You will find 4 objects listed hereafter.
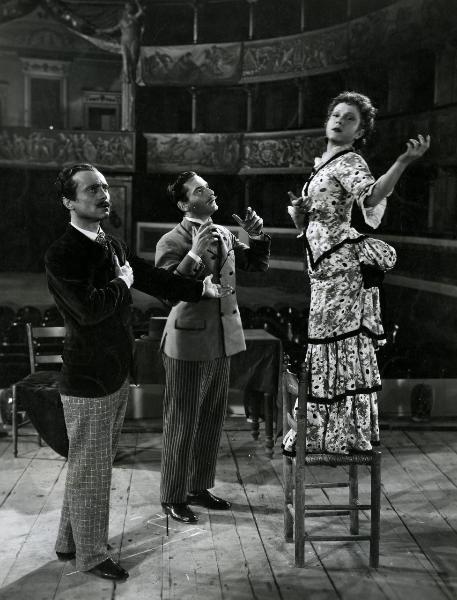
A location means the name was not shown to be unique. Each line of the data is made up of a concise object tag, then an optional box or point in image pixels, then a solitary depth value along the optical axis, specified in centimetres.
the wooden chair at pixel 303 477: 321
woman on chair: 309
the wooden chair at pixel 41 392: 455
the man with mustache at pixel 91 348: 289
